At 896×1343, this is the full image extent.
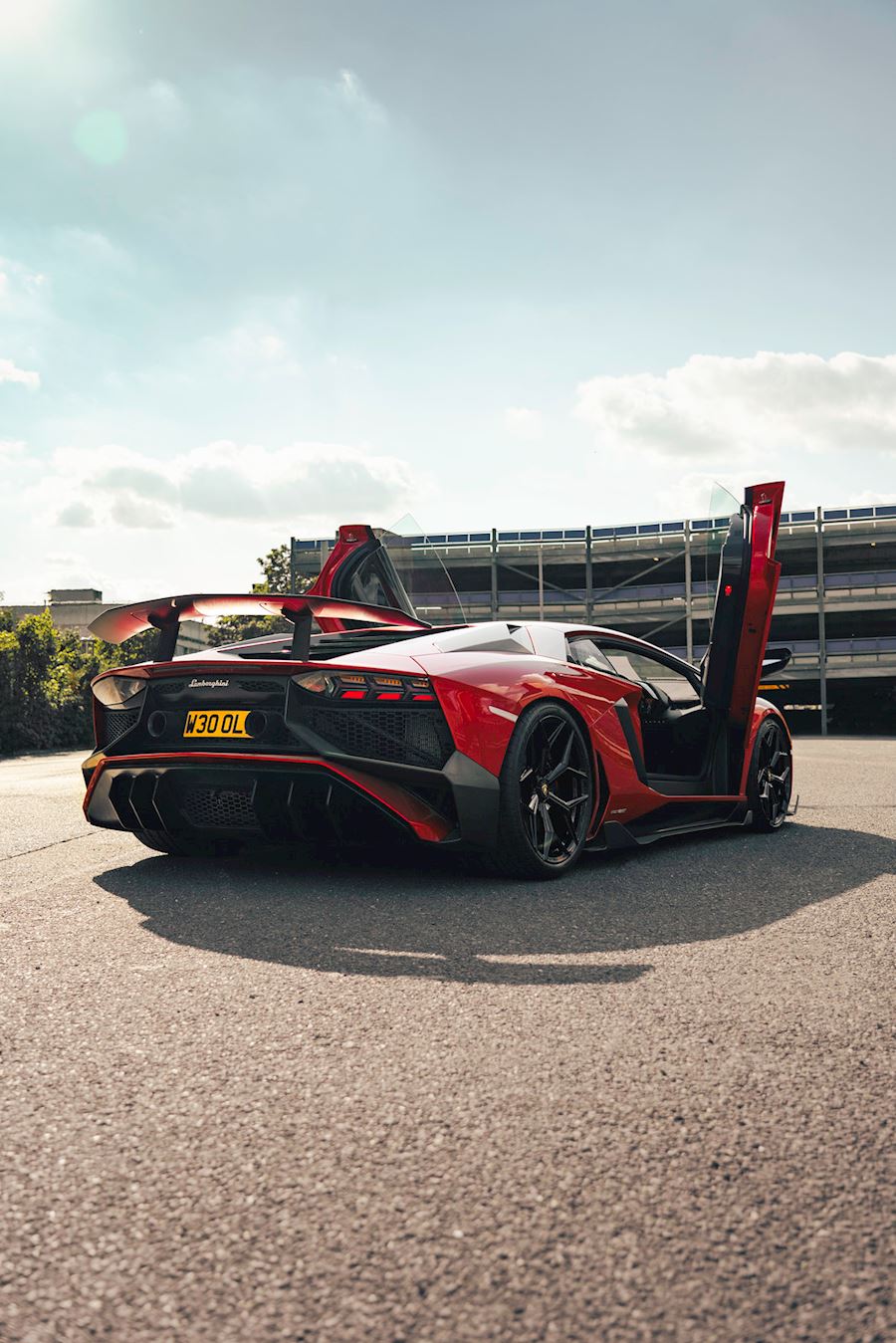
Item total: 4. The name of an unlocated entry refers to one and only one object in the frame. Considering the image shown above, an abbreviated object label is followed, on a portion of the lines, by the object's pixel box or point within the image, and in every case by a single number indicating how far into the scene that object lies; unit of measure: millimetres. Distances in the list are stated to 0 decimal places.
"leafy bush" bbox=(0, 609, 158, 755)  21906
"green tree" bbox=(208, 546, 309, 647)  45569
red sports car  4629
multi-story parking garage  44062
